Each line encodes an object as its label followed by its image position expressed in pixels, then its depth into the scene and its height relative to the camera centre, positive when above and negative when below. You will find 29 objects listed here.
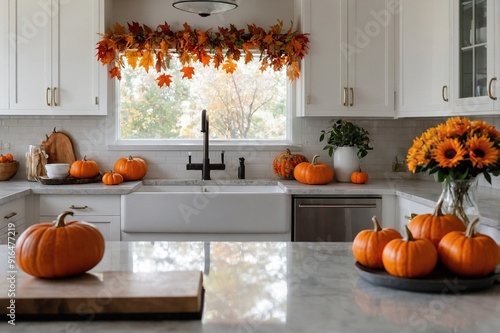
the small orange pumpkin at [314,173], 4.40 -0.09
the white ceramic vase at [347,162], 4.64 -0.01
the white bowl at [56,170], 4.36 -0.06
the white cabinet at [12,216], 3.68 -0.35
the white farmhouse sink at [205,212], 4.13 -0.35
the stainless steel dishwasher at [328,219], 4.16 -0.40
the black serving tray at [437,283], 1.53 -0.31
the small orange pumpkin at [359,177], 4.49 -0.12
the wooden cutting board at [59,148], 4.79 +0.11
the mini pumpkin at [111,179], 4.33 -0.13
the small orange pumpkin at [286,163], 4.68 -0.02
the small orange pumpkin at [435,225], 1.61 -0.17
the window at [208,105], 4.89 +0.45
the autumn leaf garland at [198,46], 4.64 +0.89
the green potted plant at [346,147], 4.62 +0.11
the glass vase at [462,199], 1.69 -0.11
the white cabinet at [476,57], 3.30 +0.60
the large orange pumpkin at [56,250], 1.51 -0.22
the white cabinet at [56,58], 4.44 +0.76
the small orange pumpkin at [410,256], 1.52 -0.24
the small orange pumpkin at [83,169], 4.47 -0.06
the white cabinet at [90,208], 4.14 -0.32
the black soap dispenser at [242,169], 4.81 -0.06
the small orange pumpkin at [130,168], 4.62 -0.05
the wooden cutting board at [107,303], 1.36 -0.32
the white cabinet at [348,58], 4.54 +0.77
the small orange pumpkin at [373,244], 1.61 -0.22
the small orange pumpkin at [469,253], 1.52 -0.23
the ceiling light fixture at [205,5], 2.71 +0.72
